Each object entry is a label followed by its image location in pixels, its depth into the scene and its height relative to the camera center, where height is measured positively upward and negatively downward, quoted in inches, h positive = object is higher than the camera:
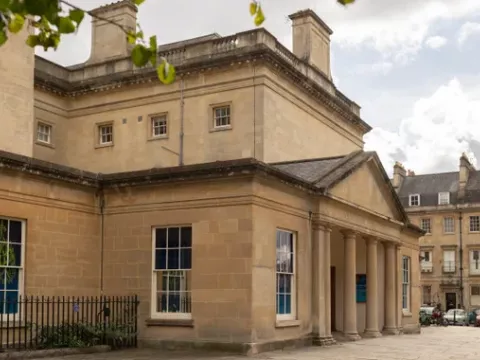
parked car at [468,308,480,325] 1924.2 -173.1
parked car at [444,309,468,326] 1870.0 -169.9
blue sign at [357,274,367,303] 950.4 -47.2
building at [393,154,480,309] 2564.0 +64.5
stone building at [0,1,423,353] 643.5 +54.0
